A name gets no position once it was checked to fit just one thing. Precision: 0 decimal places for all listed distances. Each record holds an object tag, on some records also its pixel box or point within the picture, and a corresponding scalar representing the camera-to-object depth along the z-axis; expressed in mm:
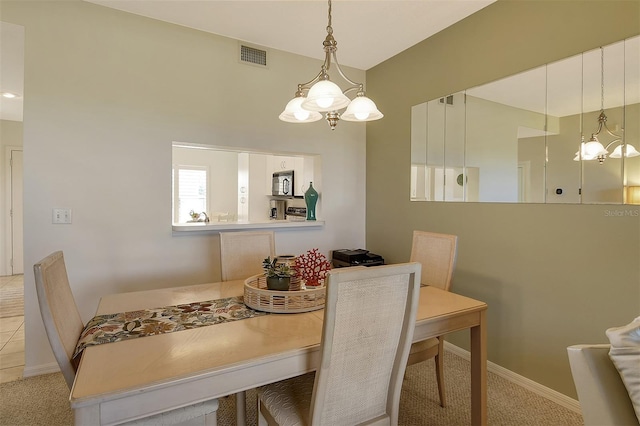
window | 6598
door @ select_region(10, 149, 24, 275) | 5215
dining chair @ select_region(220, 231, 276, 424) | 2201
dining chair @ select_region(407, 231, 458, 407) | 1802
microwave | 4684
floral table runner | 1221
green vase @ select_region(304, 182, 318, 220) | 3332
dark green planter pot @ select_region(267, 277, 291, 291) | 1560
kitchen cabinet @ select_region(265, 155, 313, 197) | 3640
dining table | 897
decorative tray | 1475
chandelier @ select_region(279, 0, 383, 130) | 1540
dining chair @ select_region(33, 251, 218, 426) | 1107
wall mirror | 1757
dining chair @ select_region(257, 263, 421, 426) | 1071
